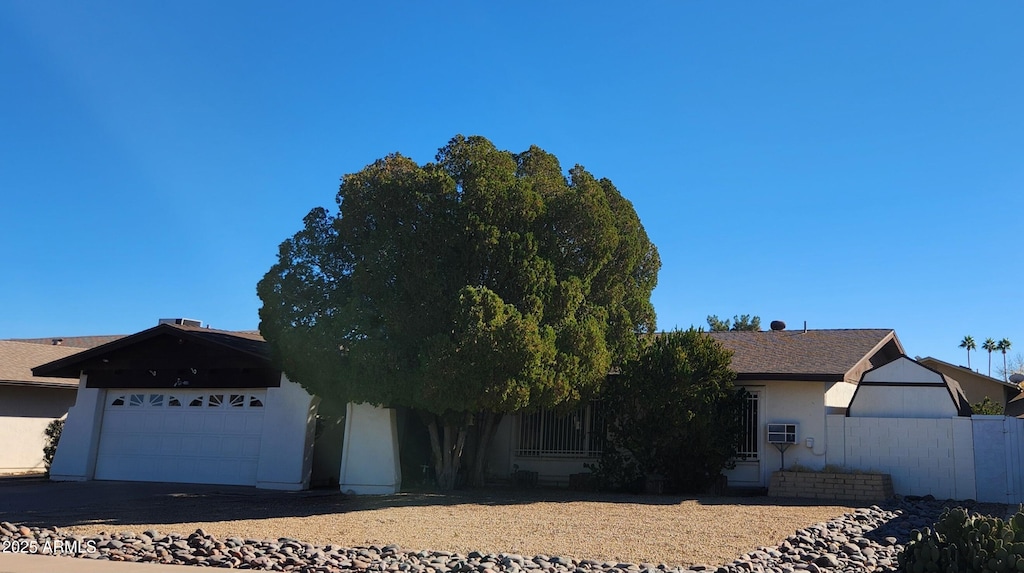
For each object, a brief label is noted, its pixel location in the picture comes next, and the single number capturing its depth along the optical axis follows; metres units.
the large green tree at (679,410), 16.19
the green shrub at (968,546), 7.36
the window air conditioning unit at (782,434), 17.03
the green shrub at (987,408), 24.09
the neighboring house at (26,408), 23.50
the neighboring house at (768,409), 17.17
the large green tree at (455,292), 13.66
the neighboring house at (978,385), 31.47
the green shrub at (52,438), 22.29
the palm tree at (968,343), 76.00
